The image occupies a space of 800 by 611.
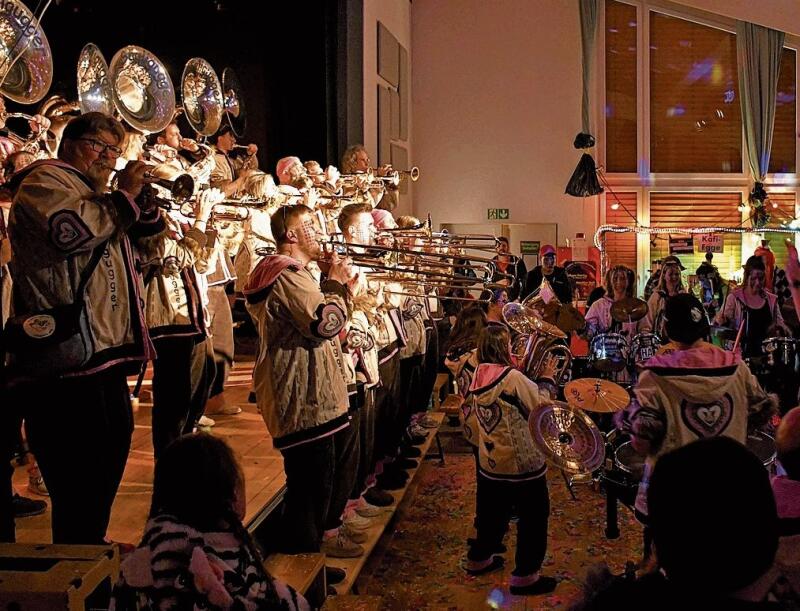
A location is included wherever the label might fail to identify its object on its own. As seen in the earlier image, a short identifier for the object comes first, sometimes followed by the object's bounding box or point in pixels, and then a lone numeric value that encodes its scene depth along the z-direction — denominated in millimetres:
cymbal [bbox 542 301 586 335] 6961
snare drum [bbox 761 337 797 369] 6773
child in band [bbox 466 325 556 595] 4324
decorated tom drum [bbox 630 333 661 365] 6238
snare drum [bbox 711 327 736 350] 7242
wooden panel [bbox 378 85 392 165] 10547
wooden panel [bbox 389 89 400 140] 11555
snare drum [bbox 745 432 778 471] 3717
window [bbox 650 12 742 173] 14406
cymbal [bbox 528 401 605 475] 3957
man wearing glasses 2619
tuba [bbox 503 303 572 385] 4617
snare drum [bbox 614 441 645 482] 4223
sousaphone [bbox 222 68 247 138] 5863
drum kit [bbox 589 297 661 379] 6223
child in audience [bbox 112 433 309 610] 1930
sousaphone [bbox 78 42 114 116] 3971
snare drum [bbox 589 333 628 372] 6191
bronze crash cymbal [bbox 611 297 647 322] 6367
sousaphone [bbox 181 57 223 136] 5246
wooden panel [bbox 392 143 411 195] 11925
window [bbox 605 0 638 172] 14297
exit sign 13945
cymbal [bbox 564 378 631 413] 4562
